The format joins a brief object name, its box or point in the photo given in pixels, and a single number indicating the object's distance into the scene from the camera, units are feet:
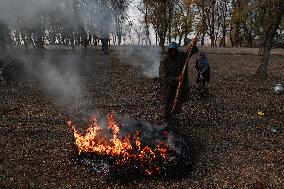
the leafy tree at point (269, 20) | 53.01
